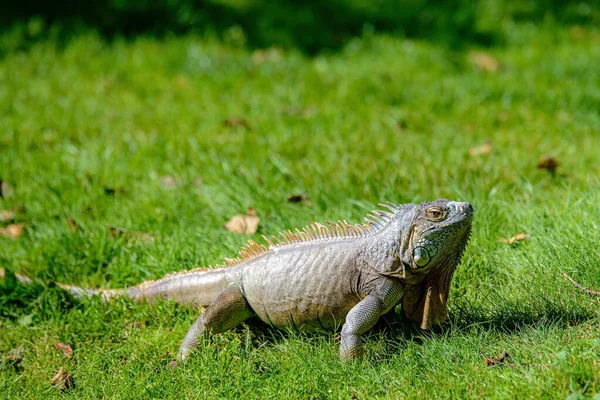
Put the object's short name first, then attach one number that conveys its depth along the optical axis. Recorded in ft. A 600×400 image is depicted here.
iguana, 25.12
